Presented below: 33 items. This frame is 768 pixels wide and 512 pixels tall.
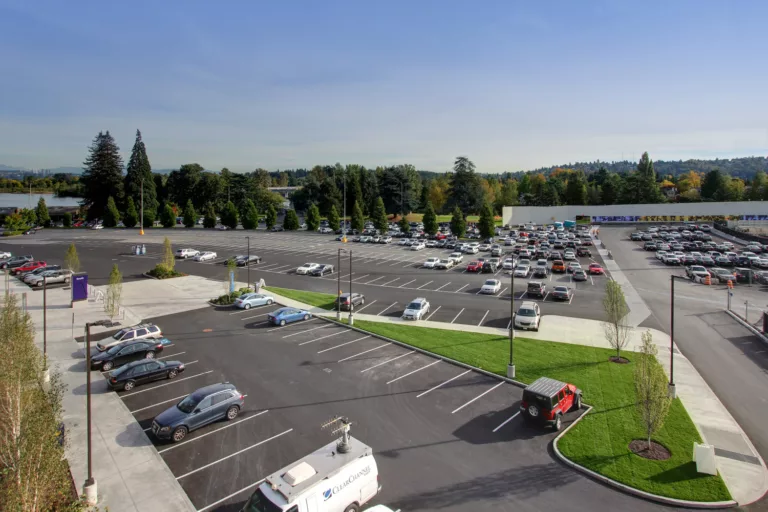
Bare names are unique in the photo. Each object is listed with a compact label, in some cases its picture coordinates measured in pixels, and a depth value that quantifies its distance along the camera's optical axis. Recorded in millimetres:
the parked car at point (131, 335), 24558
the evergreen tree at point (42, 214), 92312
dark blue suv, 16062
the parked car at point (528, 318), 29109
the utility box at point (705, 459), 13992
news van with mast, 10984
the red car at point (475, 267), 50688
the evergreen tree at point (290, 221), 92188
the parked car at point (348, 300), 33750
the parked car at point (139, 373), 20031
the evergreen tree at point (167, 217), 94062
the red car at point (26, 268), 46062
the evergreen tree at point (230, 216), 92812
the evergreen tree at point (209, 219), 94938
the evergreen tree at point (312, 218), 92438
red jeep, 16562
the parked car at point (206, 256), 57516
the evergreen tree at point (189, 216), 95788
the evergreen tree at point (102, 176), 97812
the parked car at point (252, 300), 34125
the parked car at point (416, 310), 31791
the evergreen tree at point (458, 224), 78062
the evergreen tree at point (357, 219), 86125
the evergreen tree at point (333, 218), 86125
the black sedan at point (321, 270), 49219
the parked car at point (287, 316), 30125
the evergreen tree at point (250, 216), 92769
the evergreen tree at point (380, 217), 85562
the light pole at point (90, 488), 12420
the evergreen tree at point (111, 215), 92812
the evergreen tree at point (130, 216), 93562
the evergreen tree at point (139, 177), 98688
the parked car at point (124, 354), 22562
